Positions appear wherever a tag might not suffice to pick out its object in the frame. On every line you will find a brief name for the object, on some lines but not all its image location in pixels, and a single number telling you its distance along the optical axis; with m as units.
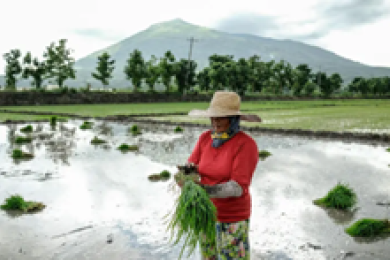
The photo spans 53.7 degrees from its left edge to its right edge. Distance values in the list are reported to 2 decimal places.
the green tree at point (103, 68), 66.50
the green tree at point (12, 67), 57.06
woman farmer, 2.82
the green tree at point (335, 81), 103.40
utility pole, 65.94
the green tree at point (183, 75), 66.62
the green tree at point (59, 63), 59.06
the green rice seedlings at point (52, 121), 22.60
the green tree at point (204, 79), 84.25
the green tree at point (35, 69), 57.19
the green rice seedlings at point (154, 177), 8.64
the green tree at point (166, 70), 66.44
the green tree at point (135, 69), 65.73
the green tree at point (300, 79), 94.06
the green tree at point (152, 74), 66.69
